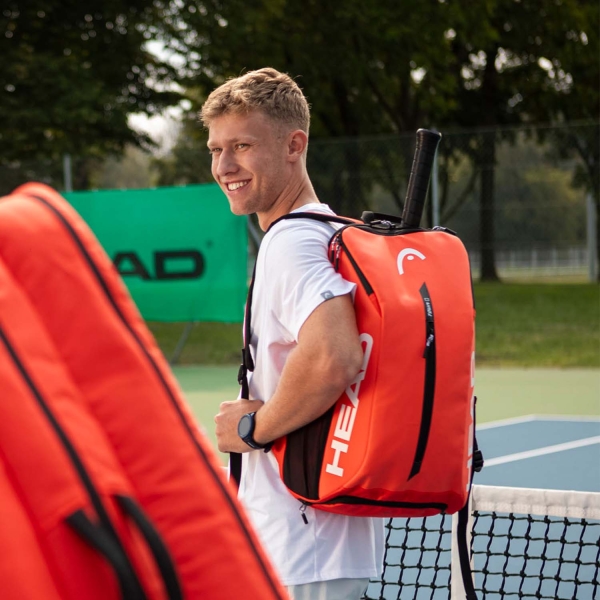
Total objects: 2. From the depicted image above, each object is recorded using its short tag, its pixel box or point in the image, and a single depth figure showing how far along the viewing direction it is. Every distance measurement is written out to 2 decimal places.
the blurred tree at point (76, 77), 16.39
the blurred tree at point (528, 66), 22.78
